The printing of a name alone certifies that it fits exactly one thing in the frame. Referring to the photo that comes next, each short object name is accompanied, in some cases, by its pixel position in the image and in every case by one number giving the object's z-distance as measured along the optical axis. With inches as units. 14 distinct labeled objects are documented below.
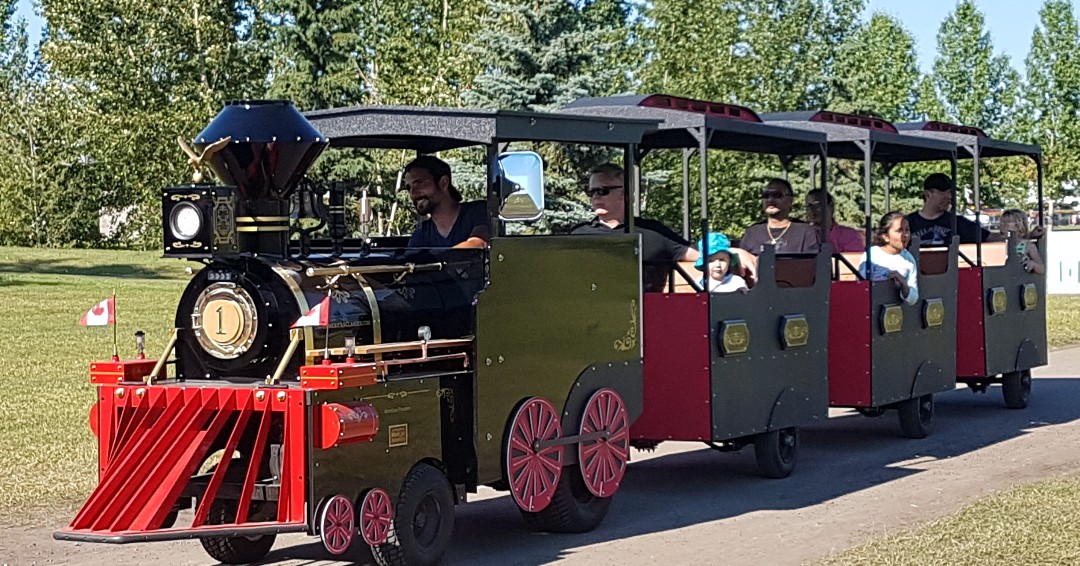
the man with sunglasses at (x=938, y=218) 574.9
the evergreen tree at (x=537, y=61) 909.2
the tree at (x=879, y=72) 1497.3
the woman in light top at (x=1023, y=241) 616.7
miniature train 293.4
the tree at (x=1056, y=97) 1963.6
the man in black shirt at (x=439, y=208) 350.3
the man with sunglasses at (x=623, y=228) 397.7
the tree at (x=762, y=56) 1601.9
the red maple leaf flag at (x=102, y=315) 314.0
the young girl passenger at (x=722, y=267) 422.9
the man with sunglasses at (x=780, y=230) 483.5
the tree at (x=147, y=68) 1980.8
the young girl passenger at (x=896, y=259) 507.8
